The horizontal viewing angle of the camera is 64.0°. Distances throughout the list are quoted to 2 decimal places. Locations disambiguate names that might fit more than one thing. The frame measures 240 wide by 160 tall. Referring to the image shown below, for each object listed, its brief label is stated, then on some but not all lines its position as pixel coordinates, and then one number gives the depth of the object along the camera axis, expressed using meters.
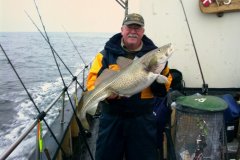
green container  2.12
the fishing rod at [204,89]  2.96
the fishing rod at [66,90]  2.19
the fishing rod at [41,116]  1.77
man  1.91
